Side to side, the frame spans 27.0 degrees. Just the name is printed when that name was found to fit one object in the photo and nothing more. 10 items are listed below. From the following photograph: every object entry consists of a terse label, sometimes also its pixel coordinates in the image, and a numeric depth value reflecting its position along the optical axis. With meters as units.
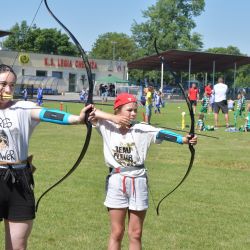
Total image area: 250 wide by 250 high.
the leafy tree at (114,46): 116.12
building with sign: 66.62
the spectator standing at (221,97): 19.78
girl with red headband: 4.55
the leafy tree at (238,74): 110.71
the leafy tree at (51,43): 101.12
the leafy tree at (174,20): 94.00
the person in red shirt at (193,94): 26.20
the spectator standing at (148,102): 21.02
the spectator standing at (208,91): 30.75
